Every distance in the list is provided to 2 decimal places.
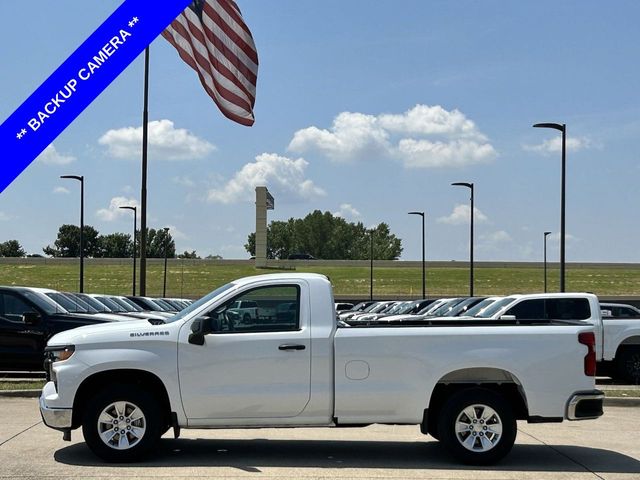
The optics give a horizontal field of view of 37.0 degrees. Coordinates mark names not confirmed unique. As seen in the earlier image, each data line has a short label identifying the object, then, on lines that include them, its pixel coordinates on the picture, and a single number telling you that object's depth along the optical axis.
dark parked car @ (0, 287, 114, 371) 17.39
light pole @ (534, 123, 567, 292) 34.09
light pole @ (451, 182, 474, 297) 50.60
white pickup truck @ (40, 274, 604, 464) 9.34
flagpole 31.83
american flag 17.78
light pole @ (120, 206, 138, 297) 63.00
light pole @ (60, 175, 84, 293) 50.56
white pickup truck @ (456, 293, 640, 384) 18.25
